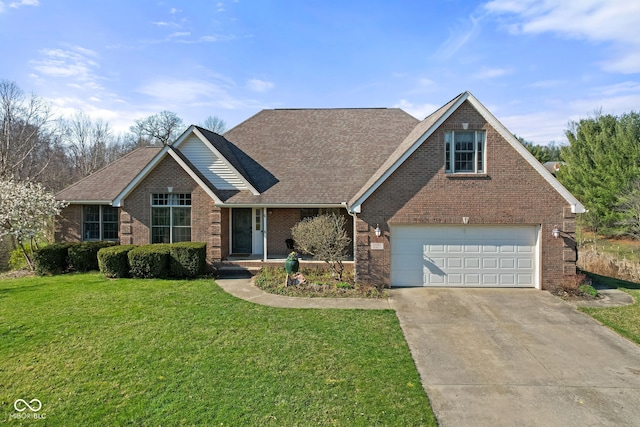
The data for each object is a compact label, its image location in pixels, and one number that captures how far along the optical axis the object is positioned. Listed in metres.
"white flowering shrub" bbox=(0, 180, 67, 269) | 15.41
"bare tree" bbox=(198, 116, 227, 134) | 62.80
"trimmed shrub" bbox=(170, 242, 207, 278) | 13.68
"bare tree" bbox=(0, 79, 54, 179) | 31.54
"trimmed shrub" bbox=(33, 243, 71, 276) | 14.68
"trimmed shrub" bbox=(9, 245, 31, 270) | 17.52
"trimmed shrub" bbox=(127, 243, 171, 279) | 13.59
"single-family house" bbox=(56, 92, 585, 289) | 12.45
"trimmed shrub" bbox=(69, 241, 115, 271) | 14.93
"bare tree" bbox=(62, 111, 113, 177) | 51.53
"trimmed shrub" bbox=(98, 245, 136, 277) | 13.66
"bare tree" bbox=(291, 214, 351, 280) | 12.88
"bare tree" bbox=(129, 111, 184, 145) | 54.91
